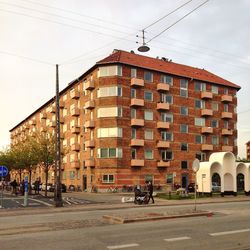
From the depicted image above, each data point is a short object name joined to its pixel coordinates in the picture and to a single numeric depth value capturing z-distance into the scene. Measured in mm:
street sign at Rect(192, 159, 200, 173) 16471
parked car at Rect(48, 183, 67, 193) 41729
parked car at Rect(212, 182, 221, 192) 38242
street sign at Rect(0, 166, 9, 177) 19161
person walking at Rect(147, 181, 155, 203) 22577
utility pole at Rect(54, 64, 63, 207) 20374
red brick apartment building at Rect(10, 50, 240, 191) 43562
